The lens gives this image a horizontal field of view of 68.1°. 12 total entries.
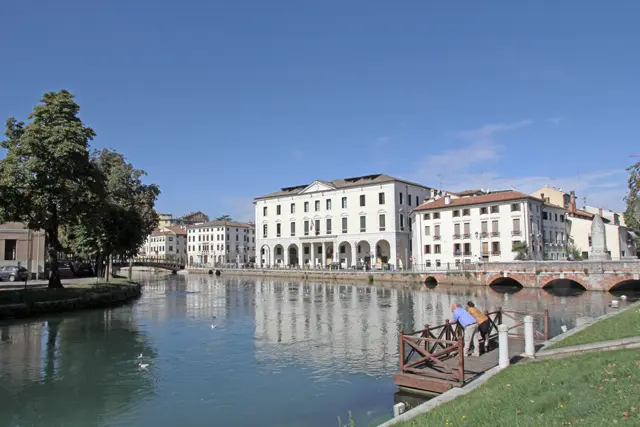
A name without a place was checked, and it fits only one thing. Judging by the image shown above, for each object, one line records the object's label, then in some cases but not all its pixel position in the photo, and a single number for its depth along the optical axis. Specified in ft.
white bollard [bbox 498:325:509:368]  38.32
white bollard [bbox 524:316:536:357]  41.14
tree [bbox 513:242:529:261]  181.88
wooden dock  37.86
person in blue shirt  44.16
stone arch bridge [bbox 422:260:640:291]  140.36
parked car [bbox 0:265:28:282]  139.64
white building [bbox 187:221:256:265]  389.19
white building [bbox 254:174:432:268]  236.63
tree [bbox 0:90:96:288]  93.76
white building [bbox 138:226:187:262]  435.94
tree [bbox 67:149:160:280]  137.59
